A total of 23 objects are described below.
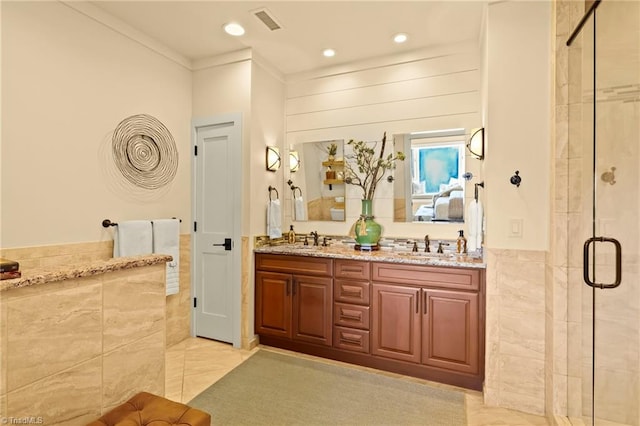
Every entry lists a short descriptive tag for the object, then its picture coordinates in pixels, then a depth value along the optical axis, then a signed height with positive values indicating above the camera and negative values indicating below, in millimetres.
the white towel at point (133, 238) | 2590 -246
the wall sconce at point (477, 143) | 2584 +571
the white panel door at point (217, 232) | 3141 -226
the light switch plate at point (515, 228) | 2180 -104
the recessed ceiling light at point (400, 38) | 2825 +1556
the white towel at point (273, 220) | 3332 -101
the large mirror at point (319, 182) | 3480 +321
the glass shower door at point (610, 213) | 1662 +5
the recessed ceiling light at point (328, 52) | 3113 +1560
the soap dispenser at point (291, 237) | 3575 -295
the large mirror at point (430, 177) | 2988 +332
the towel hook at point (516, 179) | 2178 +229
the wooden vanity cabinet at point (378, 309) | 2412 -822
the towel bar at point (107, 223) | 2542 -115
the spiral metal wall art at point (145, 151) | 2689 +516
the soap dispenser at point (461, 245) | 2840 -291
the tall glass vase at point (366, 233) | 3104 -211
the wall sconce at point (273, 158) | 3363 +550
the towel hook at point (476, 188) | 2623 +204
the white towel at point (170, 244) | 2873 -316
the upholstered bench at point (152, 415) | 1265 -837
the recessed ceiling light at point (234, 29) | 2698 +1556
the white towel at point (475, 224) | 2504 -92
